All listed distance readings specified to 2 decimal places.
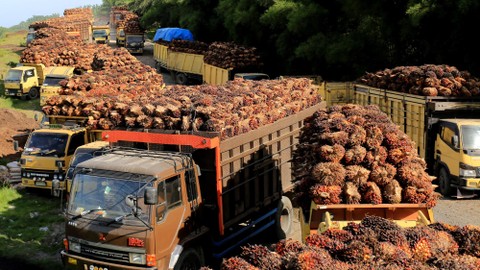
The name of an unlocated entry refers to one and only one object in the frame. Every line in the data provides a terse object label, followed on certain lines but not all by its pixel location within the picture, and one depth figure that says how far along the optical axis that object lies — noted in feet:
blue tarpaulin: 161.88
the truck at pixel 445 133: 49.60
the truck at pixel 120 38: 200.77
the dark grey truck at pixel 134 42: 183.11
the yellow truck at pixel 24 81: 106.22
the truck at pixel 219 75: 95.83
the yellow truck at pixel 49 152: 50.70
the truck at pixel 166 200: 27.94
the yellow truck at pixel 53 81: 88.69
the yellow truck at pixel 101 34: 203.76
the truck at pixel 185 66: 124.26
